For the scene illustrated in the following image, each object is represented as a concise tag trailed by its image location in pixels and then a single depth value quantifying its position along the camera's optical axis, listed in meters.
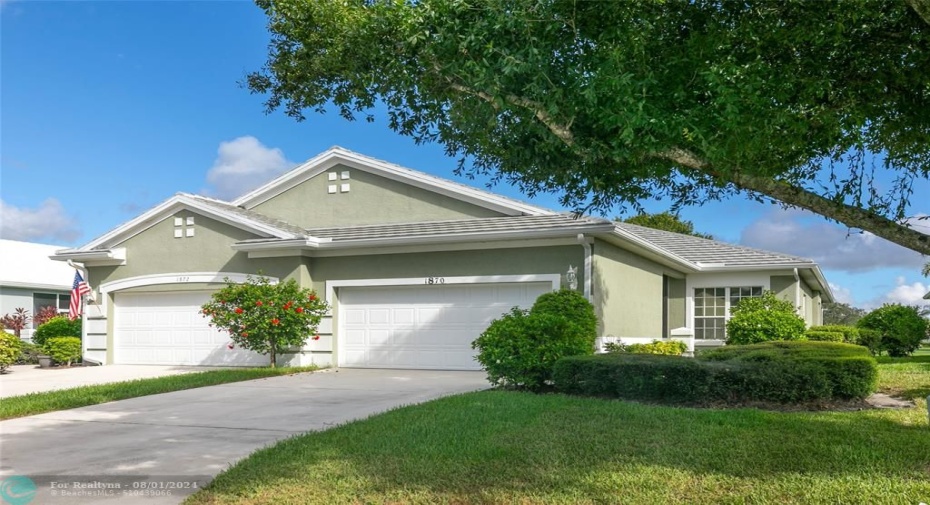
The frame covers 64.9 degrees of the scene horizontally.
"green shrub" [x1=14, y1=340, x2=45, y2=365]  19.72
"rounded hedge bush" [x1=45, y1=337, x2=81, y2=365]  19.23
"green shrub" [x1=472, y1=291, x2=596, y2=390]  11.12
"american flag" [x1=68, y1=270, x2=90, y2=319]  19.50
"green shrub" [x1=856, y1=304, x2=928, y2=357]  23.61
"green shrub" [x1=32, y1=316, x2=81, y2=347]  20.81
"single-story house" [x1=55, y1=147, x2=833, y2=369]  16.05
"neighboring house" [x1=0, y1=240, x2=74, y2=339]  27.73
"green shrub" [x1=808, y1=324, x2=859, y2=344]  20.11
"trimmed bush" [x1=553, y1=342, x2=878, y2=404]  9.69
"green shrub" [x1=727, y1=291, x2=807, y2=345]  18.36
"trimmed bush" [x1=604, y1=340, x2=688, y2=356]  15.91
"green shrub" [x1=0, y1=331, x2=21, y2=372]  17.05
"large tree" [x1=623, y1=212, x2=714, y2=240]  39.22
